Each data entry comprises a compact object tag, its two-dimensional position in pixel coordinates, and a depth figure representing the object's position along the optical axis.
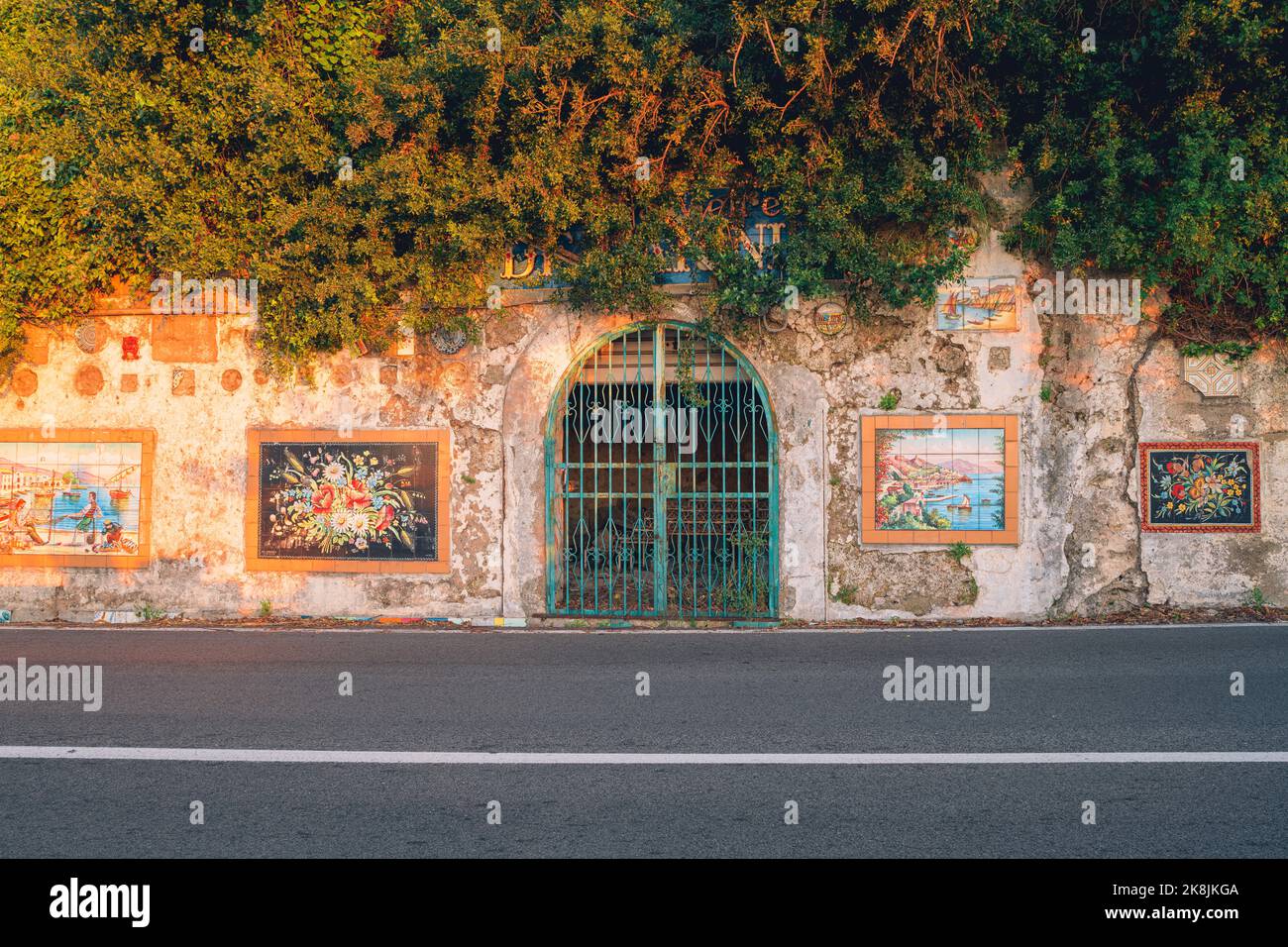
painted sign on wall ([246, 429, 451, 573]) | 11.93
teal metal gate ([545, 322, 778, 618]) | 11.60
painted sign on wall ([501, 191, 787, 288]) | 11.59
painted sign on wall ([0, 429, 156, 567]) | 12.37
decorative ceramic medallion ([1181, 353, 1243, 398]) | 11.20
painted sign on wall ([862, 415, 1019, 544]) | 11.28
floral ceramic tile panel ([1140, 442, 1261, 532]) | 11.12
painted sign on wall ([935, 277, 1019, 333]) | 11.37
